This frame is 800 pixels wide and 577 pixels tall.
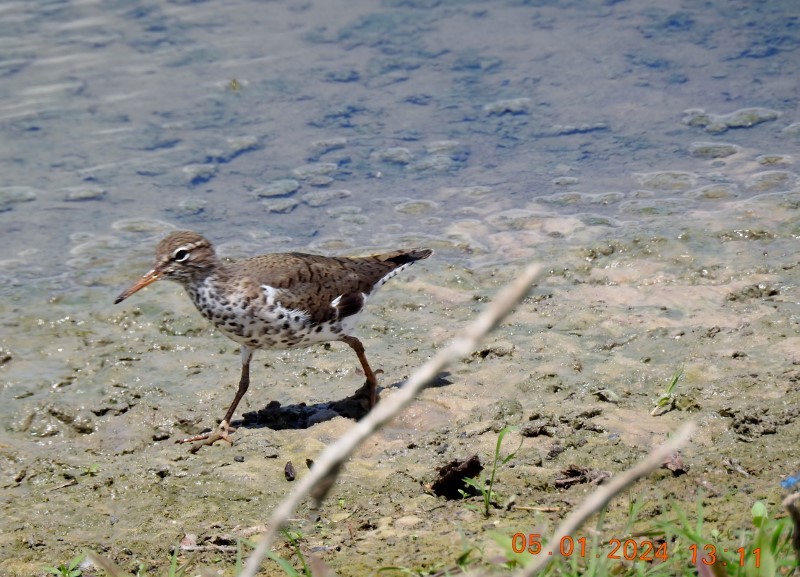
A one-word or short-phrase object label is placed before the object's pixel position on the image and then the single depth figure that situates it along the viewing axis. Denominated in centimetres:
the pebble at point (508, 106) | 1205
